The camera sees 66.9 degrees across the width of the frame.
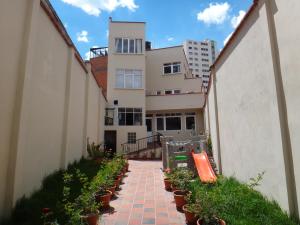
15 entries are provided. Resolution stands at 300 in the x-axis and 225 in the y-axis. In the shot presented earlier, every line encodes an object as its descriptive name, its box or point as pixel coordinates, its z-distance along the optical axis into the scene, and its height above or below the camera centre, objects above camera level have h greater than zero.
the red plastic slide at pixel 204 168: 6.93 -0.84
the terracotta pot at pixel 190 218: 4.42 -1.45
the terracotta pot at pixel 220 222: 3.67 -1.29
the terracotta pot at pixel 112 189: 6.46 -1.31
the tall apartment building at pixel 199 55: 95.81 +37.37
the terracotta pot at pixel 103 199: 5.45 -1.32
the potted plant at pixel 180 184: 5.36 -1.03
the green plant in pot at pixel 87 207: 4.04 -1.17
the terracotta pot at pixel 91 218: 4.03 -1.32
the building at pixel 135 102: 18.28 +3.47
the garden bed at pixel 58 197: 3.98 -1.13
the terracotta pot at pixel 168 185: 7.22 -1.32
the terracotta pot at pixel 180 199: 5.32 -1.32
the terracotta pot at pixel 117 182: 7.46 -1.27
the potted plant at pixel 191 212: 4.08 -1.32
